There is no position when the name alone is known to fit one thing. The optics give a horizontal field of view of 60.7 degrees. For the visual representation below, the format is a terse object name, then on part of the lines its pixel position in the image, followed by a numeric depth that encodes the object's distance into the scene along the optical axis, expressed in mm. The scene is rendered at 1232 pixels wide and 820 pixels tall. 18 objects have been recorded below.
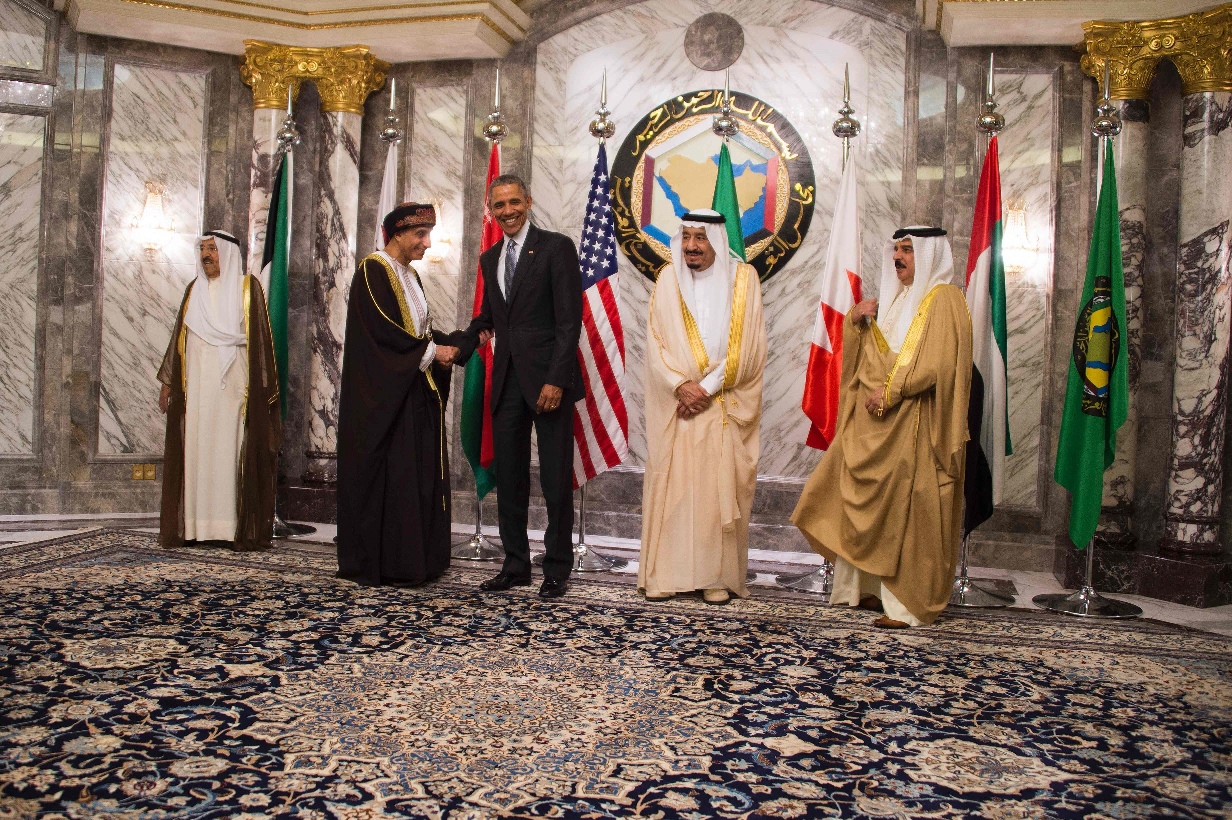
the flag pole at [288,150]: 6684
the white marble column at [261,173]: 7277
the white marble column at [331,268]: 7336
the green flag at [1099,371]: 5250
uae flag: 5328
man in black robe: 4977
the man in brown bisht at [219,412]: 5965
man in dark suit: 4977
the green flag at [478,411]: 6012
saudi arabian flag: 5864
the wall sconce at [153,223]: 7461
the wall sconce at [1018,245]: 6414
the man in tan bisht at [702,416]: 4855
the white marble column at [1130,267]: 5836
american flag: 5609
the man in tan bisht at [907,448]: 4547
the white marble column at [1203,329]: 5582
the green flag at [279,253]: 6746
